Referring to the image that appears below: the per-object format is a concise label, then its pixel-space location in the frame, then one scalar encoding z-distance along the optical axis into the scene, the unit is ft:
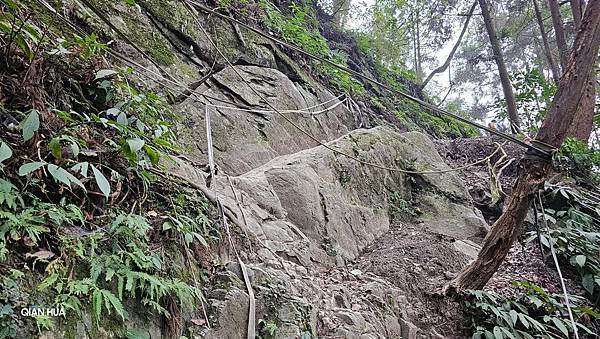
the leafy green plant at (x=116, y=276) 5.06
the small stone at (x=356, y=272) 12.01
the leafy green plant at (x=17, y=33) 6.31
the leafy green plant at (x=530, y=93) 24.90
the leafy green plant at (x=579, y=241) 14.25
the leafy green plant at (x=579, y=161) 20.58
